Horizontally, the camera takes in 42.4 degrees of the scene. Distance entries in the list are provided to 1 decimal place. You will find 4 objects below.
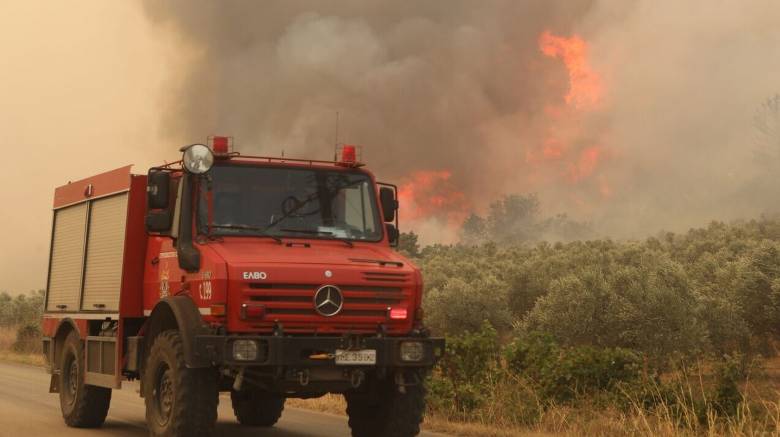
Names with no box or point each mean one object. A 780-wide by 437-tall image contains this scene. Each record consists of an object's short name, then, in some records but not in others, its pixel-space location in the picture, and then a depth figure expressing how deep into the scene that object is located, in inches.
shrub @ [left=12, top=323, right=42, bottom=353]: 1412.4
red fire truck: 356.2
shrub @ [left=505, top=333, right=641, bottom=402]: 536.4
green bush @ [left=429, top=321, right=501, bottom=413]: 556.7
